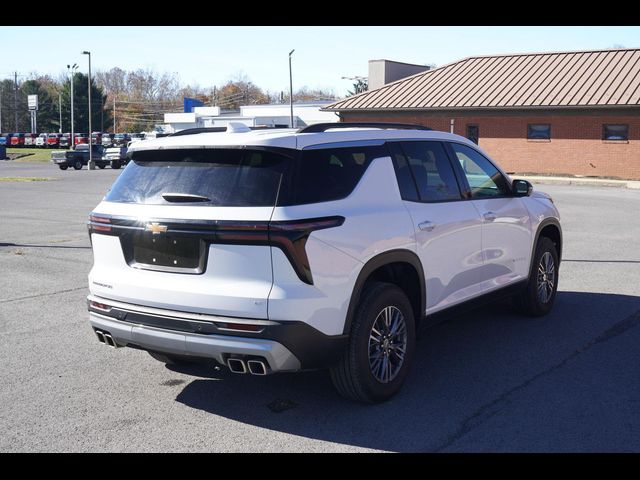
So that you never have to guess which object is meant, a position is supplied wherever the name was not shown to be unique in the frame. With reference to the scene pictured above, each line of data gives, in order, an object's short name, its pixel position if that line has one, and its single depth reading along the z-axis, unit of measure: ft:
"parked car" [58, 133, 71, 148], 282.77
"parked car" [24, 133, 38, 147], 297.33
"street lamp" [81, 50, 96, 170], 163.02
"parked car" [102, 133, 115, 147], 270.16
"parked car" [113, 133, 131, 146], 263.29
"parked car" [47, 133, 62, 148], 282.77
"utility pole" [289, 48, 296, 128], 166.28
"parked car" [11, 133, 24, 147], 292.81
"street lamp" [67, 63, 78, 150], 269.19
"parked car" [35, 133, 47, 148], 286.05
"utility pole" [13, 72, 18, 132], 454.56
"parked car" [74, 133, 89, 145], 268.21
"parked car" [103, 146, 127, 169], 161.99
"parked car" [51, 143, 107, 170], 161.48
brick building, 116.47
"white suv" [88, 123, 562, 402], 15.42
